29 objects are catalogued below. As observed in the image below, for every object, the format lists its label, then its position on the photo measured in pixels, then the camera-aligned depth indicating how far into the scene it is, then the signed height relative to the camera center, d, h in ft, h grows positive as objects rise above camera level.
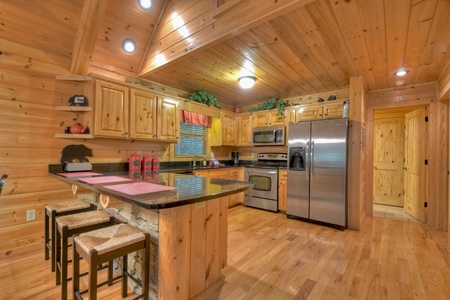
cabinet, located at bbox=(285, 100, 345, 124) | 12.66 +2.54
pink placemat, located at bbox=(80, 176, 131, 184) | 5.95 -0.93
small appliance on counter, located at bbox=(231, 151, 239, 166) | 17.70 -0.57
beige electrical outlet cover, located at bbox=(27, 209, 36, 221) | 7.98 -2.57
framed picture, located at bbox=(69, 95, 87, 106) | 8.51 +1.95
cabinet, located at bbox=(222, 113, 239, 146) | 15.94 +1.63
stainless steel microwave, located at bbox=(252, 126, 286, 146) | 14.66 +1.09
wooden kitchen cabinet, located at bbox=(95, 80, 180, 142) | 8.94 +1.69
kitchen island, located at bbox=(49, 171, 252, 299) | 4.43 -1.89
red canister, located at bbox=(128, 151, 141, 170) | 10.40 -0.65
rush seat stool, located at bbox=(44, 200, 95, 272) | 6.24 -1.97
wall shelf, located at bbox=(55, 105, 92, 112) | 8.33 +1.60
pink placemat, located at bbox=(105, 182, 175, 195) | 4.62 -0.94
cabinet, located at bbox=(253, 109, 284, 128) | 14.99 +2.38
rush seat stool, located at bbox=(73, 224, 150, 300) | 3.92 -1.99
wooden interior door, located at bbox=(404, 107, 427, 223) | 12.41 -0.70
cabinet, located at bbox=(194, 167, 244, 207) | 13.12 -1.65
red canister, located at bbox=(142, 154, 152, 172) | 10.80 -0.73
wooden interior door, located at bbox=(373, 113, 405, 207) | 16.17 -0.57
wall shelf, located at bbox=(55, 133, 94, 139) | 8.41 +0.50
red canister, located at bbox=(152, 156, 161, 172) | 11.19 -0.77
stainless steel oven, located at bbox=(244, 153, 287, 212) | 13.84 -2.18
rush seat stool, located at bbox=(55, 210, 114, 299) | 5.19 -2.05
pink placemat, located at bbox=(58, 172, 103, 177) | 7.32 -0.94
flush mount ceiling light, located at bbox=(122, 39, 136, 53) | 9.53 +4.77
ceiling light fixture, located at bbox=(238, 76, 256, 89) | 11.02 +3.70
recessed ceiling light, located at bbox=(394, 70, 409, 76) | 10.32 +4.00
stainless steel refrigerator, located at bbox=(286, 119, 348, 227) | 11.07 -1.11
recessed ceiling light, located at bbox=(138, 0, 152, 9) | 8.42 +5.91
